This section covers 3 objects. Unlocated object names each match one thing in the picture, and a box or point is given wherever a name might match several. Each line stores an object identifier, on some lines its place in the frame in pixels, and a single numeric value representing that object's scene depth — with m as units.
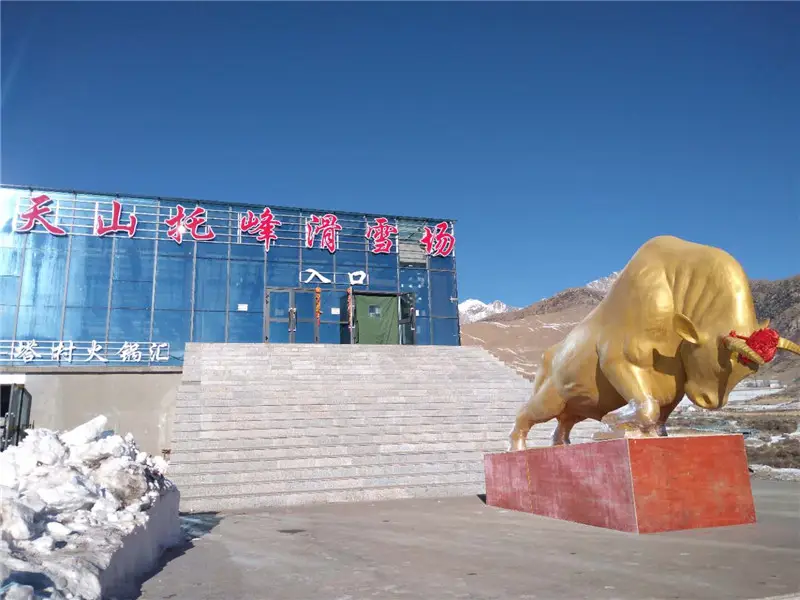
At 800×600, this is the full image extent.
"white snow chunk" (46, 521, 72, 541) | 2.92
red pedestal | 4.64
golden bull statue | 4.66
